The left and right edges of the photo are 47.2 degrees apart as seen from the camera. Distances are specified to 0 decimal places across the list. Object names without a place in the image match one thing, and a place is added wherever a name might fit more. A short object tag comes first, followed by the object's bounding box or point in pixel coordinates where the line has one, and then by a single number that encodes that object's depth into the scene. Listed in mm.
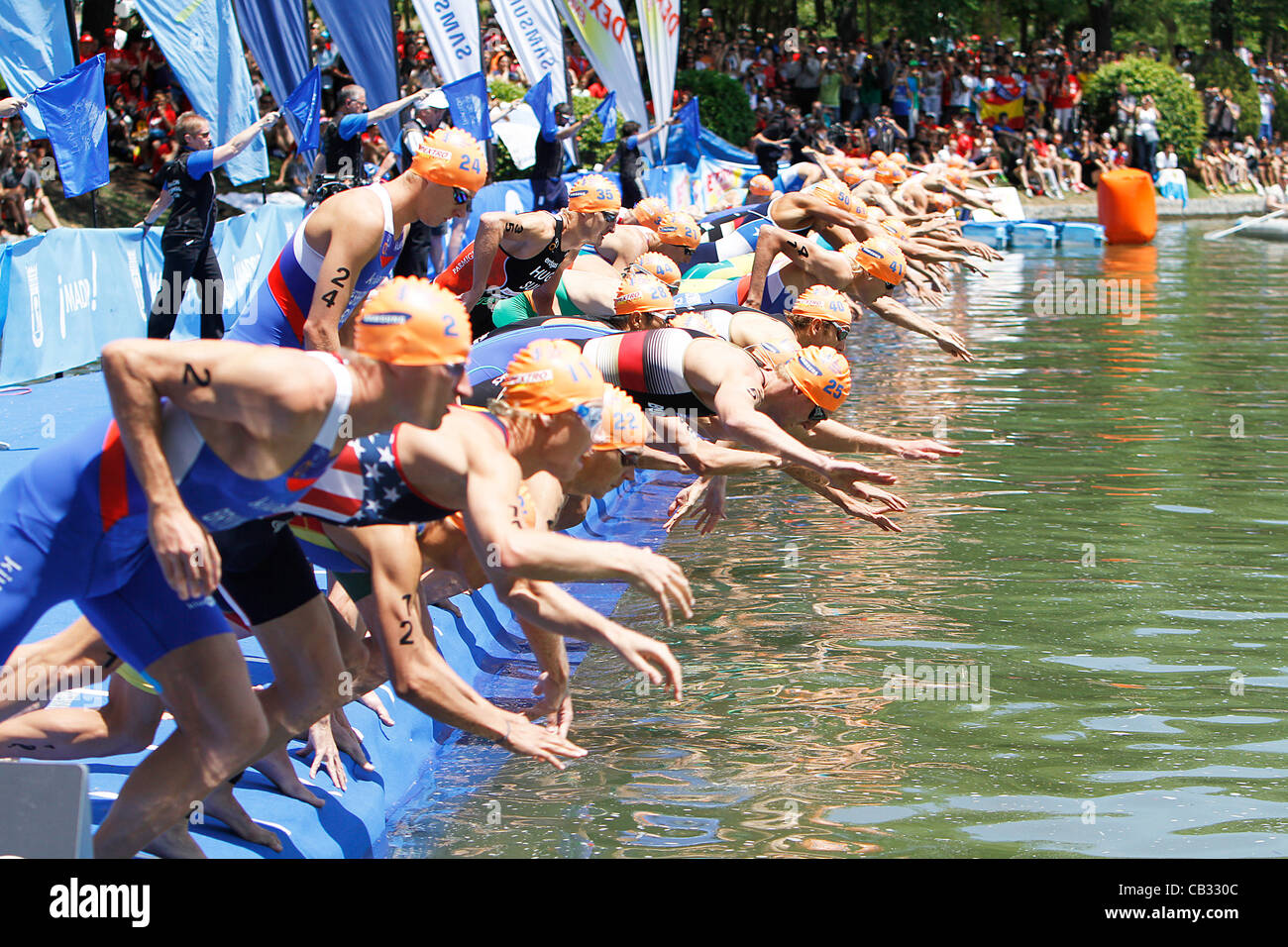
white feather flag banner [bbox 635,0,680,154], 24516
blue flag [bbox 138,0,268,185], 13062
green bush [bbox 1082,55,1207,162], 41469
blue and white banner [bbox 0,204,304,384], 10820
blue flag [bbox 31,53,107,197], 11414
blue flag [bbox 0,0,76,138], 11336
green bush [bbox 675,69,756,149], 31156
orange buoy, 31016
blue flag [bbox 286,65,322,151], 13062
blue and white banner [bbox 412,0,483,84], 15797
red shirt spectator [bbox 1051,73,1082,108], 39812
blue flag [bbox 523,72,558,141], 16953
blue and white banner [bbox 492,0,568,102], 18906
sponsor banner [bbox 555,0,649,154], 21562
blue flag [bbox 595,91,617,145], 22452
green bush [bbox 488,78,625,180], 25719
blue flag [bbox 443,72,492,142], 15000
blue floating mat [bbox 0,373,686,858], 4938
